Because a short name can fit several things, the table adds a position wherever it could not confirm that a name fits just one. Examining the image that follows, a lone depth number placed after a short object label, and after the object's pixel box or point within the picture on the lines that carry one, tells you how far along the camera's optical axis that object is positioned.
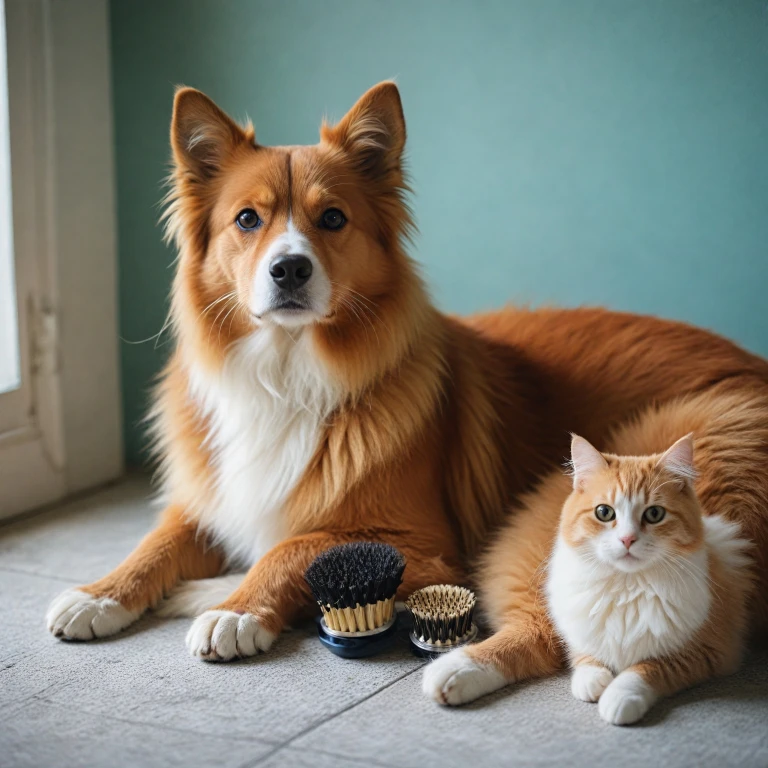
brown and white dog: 2.14
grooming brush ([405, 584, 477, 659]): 2.01
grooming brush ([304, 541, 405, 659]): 1.98
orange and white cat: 1.74
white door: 3.01
